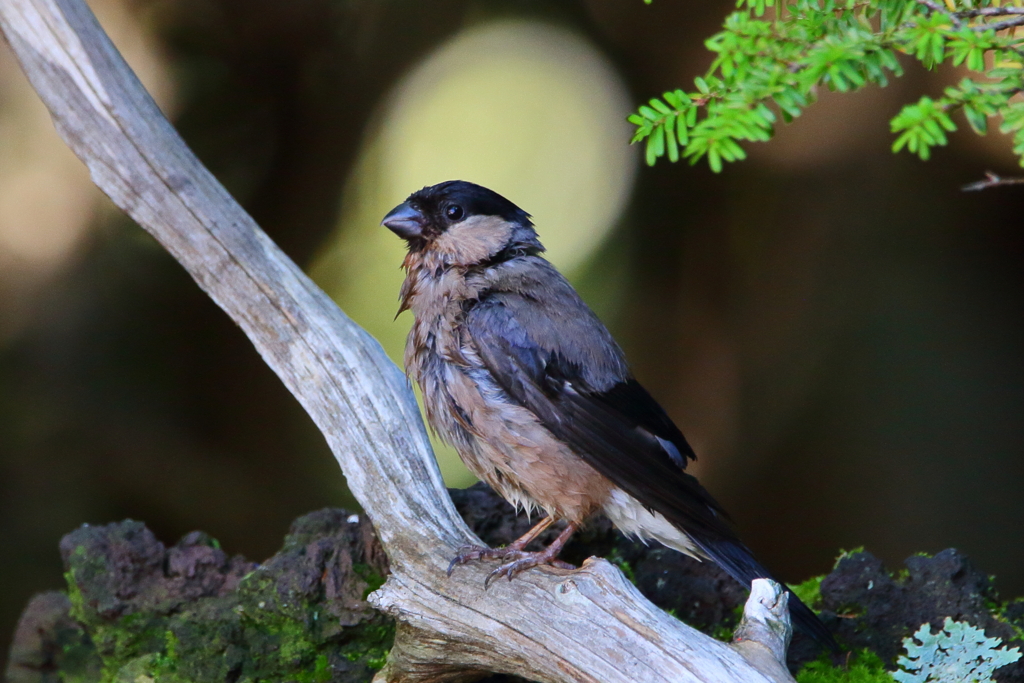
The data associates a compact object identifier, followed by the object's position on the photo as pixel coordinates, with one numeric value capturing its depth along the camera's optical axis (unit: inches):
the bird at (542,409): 238.5
